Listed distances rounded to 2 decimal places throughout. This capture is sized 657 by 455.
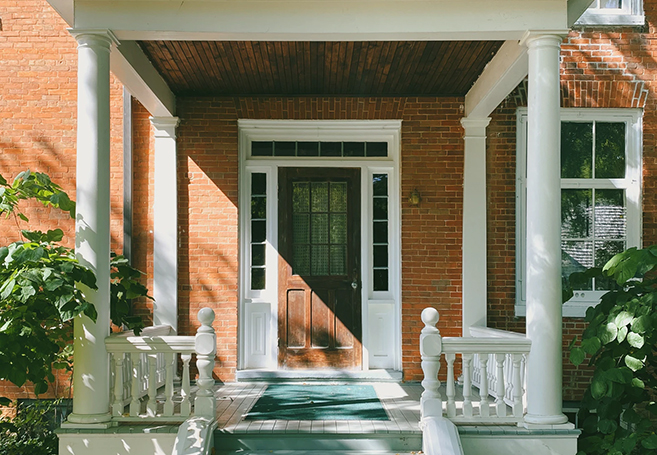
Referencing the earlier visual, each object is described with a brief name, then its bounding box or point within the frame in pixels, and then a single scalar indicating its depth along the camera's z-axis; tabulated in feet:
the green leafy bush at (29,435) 18.05
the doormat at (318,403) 17.28
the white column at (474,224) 22.49
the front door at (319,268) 23.65
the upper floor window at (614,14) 22.49
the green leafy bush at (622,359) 15.16
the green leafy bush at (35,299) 13.71
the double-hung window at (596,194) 22.34
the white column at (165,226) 22.70
